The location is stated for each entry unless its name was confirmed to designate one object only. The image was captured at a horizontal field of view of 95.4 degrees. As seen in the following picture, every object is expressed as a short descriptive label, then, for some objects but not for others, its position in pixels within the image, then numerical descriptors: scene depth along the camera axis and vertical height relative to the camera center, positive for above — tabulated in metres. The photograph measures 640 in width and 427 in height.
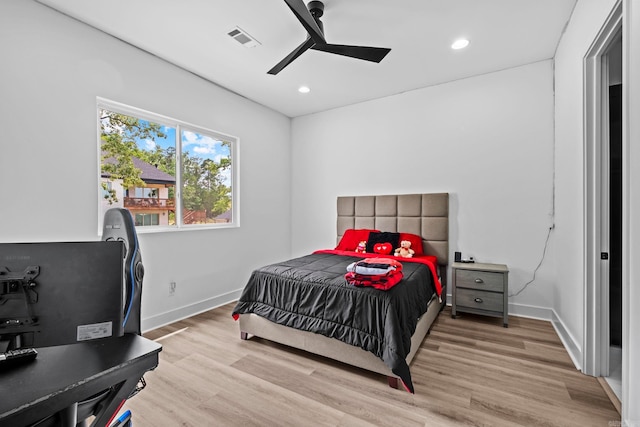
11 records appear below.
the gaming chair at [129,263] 1.28 -0.22
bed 2.02 -0.73
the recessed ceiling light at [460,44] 2.75 +1.63
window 2.76 +0.49
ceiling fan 2.08 +1.31
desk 0.68 -0.43
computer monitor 0.83 -0.23
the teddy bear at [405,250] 3.39 -0.44
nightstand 2.93 -0.79
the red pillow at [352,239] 3.84 -0.33
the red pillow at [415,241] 3.47 -0.33
